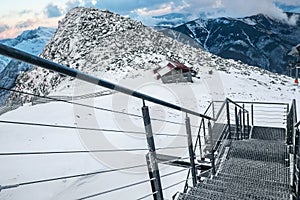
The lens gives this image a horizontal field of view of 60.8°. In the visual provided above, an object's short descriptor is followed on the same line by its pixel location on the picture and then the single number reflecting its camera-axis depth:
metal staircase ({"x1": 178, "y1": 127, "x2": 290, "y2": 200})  2.72
